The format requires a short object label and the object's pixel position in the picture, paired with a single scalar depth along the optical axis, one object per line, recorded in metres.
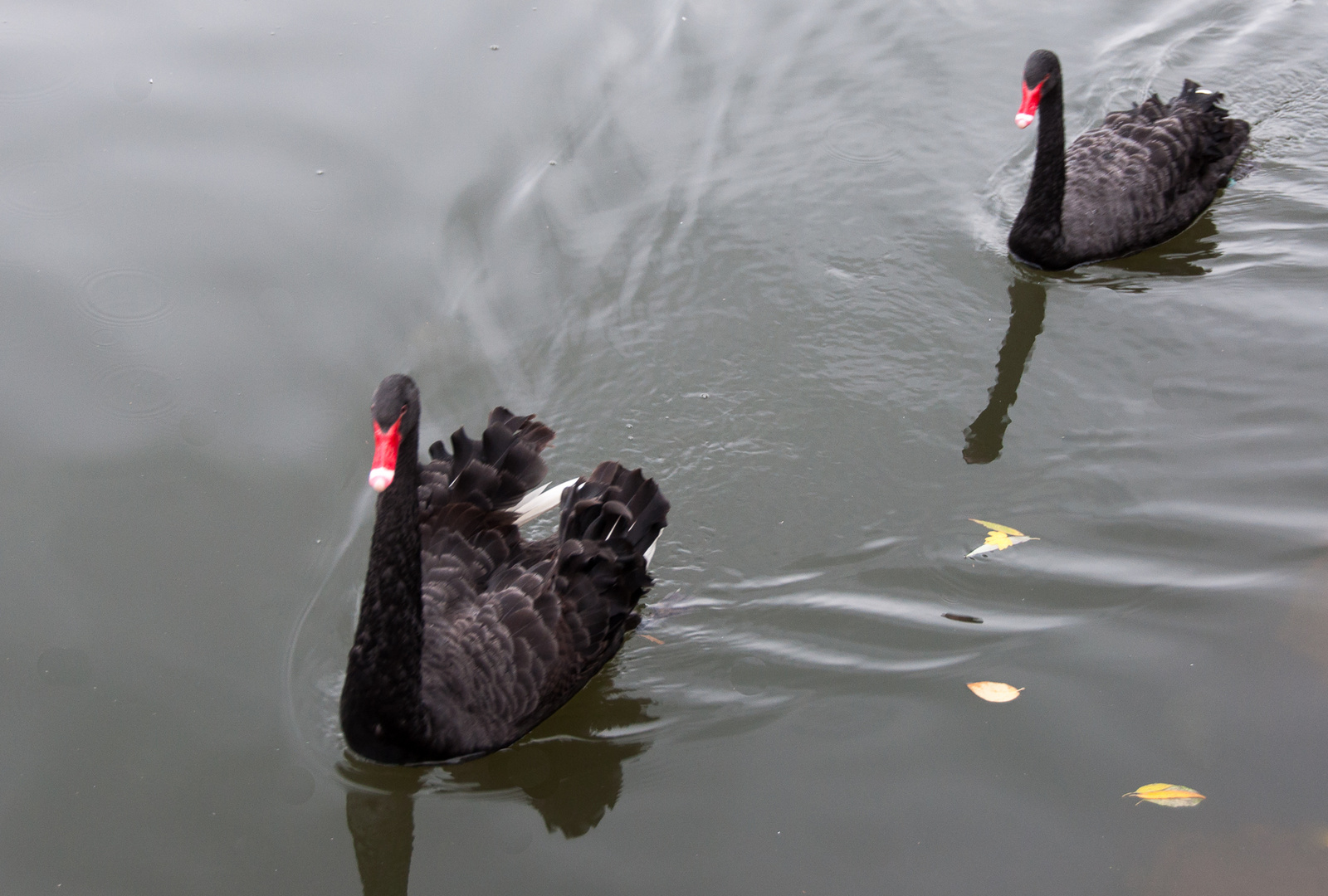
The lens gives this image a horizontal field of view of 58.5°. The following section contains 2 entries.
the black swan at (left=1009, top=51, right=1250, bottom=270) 6.51
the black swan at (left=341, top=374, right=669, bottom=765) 3.70
